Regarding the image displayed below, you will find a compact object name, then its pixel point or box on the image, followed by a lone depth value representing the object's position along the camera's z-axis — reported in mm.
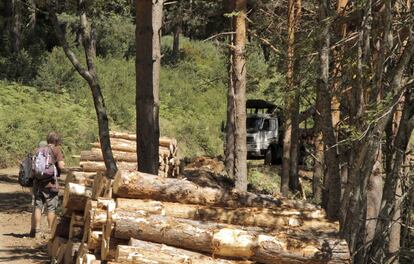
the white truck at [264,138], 33156
